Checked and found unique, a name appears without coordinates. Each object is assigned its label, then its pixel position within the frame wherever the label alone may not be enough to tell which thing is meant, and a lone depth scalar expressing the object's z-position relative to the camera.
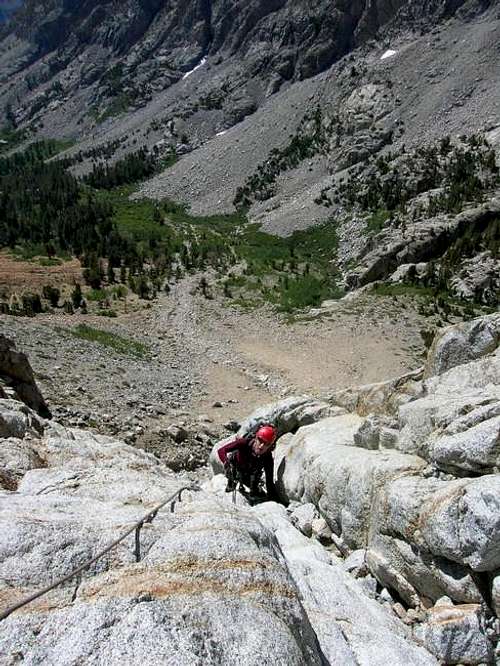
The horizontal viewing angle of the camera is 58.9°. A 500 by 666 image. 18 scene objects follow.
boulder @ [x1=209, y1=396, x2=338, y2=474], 12.64
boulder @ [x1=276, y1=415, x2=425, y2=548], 7.14
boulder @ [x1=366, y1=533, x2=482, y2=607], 5.23
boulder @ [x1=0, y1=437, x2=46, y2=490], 6.76
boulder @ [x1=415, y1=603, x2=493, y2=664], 4.64
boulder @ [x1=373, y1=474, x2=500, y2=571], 4.96
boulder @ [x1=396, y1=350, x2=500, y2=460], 6.29
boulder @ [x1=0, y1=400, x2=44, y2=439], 8.49
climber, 9.98
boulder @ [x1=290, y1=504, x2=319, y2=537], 8.35
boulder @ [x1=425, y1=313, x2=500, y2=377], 10.08
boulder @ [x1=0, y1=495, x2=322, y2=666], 3.32
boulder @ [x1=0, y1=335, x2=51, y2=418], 12.60
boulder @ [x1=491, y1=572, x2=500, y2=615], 4.82
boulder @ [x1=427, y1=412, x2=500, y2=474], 5.91
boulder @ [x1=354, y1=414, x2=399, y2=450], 8.29
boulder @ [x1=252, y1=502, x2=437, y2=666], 4.62
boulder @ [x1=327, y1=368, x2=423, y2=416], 10.00
